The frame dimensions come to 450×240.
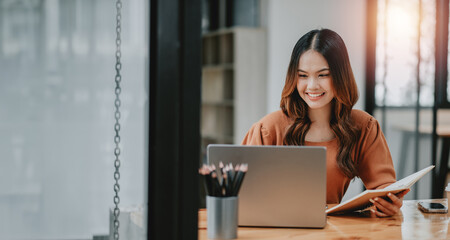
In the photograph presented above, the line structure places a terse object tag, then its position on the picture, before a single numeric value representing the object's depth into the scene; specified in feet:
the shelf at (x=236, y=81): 19.13
